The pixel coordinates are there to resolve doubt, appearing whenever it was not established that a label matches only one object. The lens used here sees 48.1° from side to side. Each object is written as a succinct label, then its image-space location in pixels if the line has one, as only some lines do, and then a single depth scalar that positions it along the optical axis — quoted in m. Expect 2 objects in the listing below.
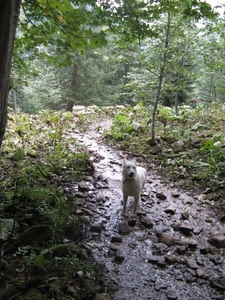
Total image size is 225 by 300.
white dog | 5.76
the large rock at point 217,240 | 5.02
